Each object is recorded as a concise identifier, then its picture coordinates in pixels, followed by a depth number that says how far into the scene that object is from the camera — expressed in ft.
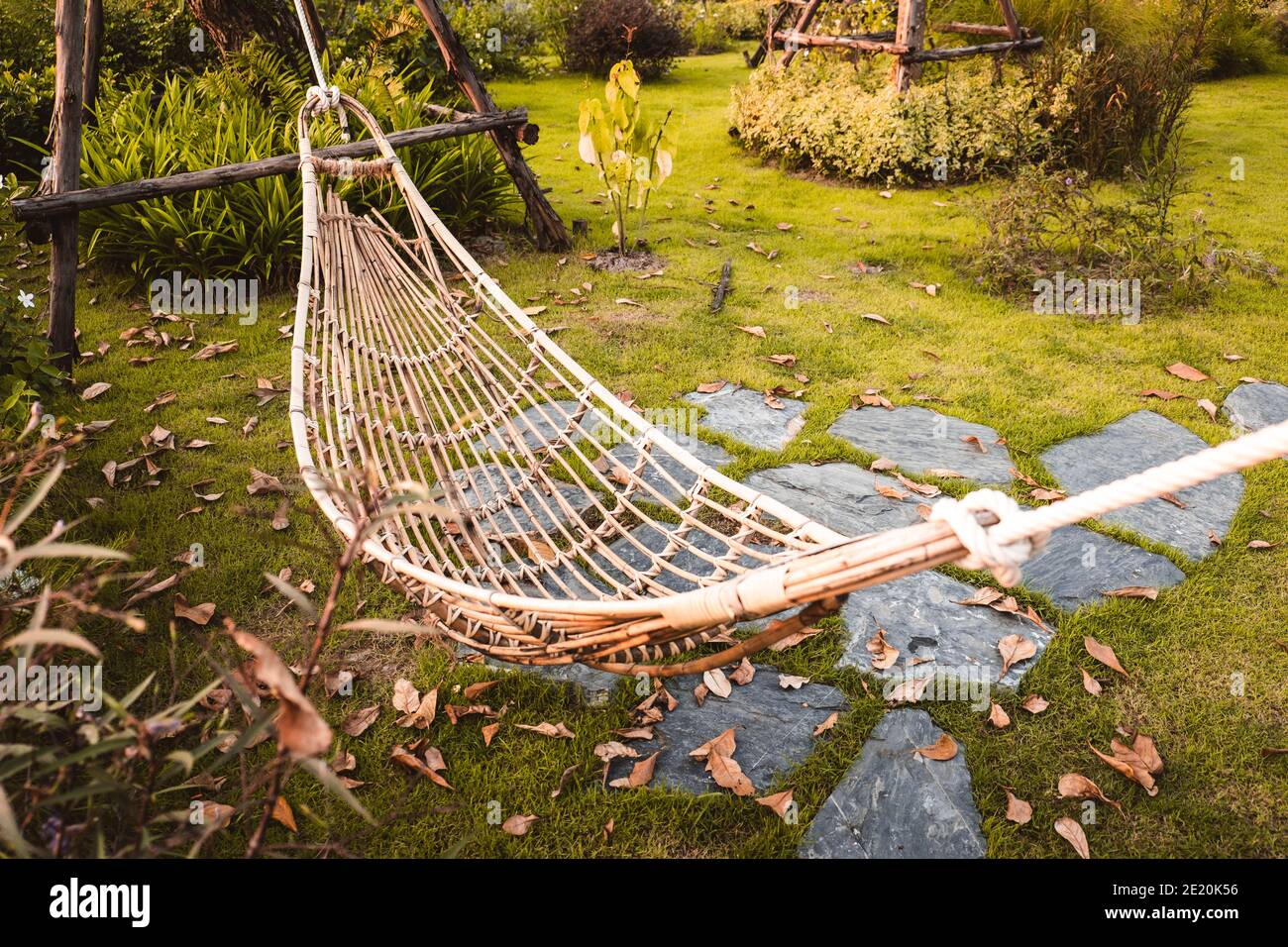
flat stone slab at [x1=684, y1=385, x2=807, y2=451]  10.05
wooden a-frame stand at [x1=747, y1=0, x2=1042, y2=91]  18.60
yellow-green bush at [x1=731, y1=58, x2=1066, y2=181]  18.52
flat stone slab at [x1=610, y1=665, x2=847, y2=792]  6.22
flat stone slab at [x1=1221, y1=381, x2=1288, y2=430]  10.27
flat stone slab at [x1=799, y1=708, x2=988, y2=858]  5.65
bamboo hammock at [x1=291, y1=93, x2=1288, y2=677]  4.29
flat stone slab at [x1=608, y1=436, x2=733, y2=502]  9.09
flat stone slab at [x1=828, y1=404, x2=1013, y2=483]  9.49
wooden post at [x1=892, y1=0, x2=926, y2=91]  18.63
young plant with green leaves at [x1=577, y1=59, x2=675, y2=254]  13.61
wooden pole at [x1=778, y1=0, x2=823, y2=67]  20.85
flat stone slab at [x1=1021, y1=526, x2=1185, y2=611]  7.75
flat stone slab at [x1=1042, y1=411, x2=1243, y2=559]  8.50
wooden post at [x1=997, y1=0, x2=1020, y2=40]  18.86
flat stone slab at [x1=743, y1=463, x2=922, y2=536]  8.48
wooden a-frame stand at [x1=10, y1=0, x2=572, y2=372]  10.69
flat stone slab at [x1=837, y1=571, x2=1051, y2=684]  6.93
